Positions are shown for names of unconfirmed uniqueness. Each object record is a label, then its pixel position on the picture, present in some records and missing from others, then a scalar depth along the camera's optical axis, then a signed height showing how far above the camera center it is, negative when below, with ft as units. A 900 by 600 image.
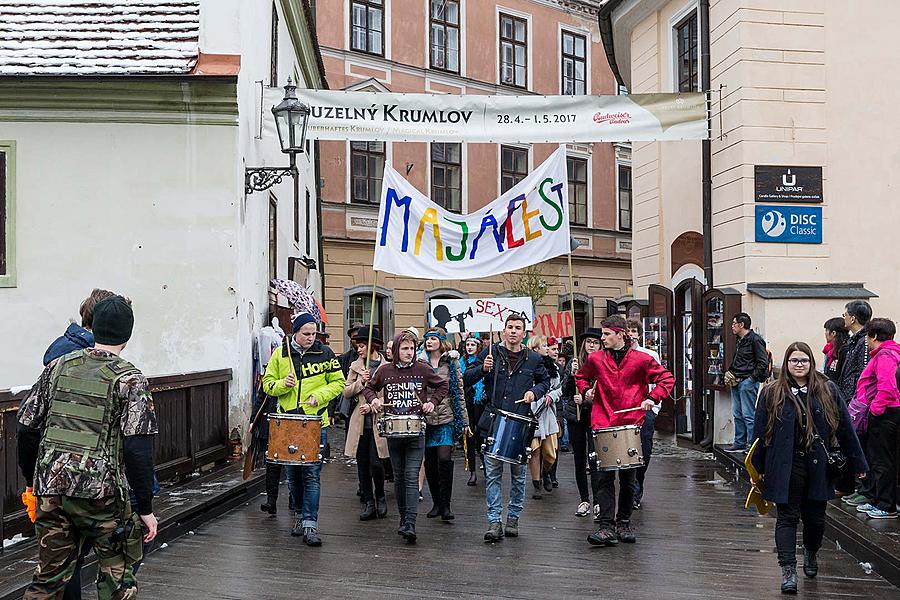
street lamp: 43.01 +8.36
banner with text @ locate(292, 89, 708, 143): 47.14 +9.47
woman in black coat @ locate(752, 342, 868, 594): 23.13 -2.55
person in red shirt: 28.40 -1.66
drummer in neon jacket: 29.19 -1.34
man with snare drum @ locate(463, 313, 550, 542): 28.89 -1.57
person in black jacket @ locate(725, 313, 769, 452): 45.44 -2.01
